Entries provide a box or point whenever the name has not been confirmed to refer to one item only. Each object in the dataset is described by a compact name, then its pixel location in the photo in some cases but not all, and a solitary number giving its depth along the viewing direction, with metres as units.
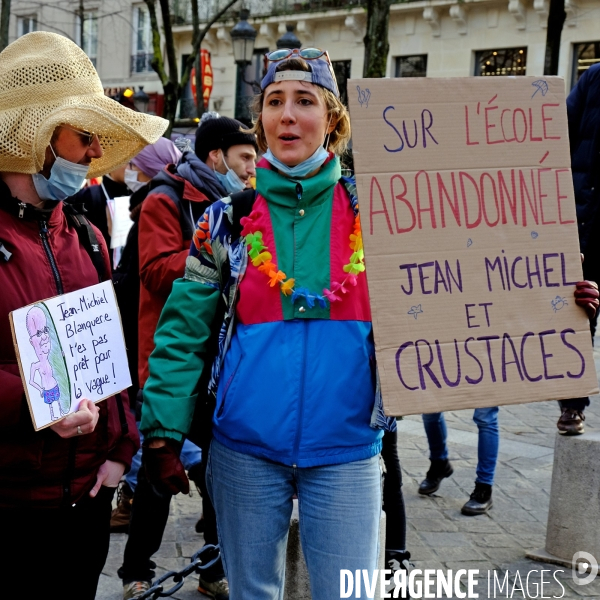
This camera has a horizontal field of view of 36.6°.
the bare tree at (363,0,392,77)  10.39
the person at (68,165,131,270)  5.92
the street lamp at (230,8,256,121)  16.19
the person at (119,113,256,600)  3.88
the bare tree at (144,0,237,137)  17.03
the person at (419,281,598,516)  5.16
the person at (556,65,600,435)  5.05
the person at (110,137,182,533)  4.37
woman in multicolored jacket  2.49
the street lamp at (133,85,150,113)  20.61
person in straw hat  2.37
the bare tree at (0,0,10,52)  16.28
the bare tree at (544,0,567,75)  10.18
